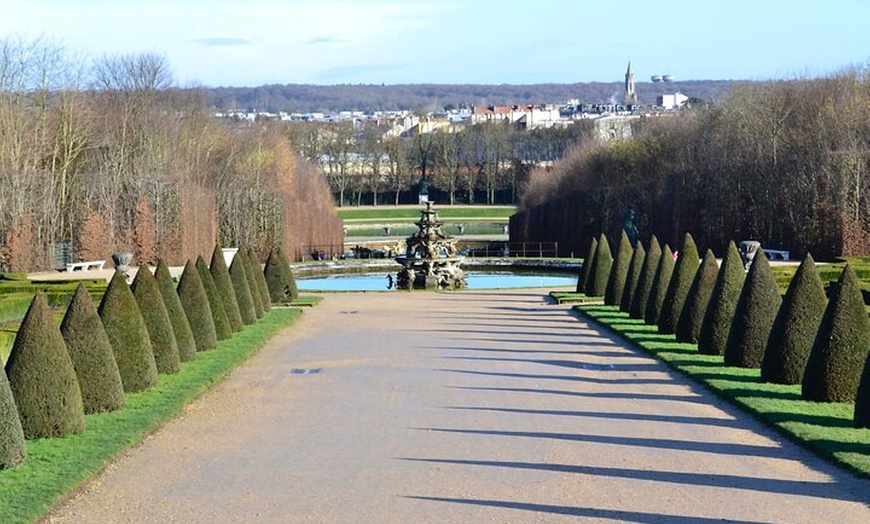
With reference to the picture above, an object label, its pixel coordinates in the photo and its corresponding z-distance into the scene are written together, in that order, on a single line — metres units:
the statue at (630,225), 55.90
